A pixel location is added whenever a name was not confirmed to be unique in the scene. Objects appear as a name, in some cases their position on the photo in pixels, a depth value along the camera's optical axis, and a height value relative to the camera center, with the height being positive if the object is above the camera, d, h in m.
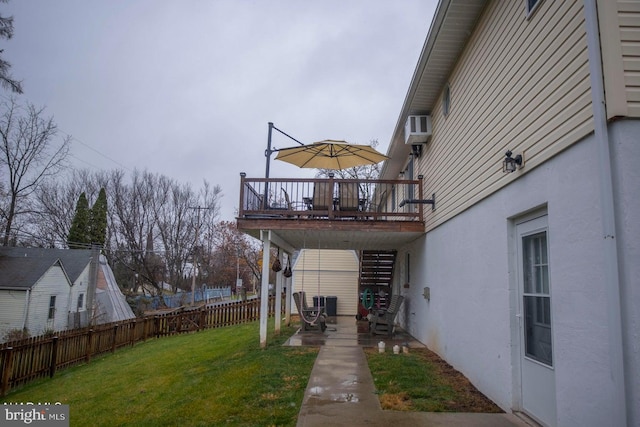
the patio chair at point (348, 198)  8.98 +1.65
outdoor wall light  4.30 +1.23
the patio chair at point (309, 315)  10.65 -1.02
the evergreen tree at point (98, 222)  32.62 +3.66
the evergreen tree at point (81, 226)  32.06 +3.29
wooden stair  13.68 +0.15
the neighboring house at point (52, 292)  18.73 -1.13
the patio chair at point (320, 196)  8.96 +1.68
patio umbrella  9.44 +2.77
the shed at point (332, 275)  17.30 +0.02
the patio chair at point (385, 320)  10.20 -1.02
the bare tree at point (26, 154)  22.94 +6.33
